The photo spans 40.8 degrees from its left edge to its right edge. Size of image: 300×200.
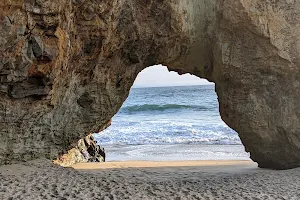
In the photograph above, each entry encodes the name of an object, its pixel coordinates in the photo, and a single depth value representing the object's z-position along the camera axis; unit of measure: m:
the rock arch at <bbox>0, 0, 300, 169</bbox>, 5.39
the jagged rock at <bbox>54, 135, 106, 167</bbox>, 8.30
